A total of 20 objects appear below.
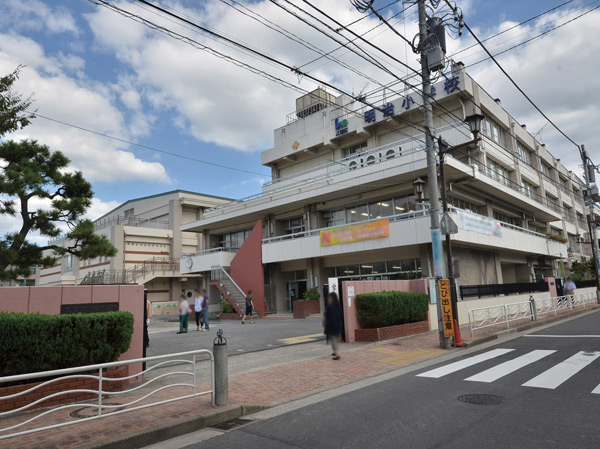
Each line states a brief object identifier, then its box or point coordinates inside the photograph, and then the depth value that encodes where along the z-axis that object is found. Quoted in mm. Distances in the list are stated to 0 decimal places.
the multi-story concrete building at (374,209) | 23078
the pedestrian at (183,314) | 17078
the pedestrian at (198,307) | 17969
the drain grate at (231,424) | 5640
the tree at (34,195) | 14312
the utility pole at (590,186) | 27766
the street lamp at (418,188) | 16208
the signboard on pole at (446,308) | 11641
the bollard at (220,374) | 6215
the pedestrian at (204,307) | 17875
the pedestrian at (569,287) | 26469
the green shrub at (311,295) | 24859
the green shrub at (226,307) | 26714
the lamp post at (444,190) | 11570
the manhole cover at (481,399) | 6061
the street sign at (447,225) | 11562
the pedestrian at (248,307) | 22520
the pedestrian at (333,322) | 10117
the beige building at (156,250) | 40125
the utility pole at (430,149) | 11875
